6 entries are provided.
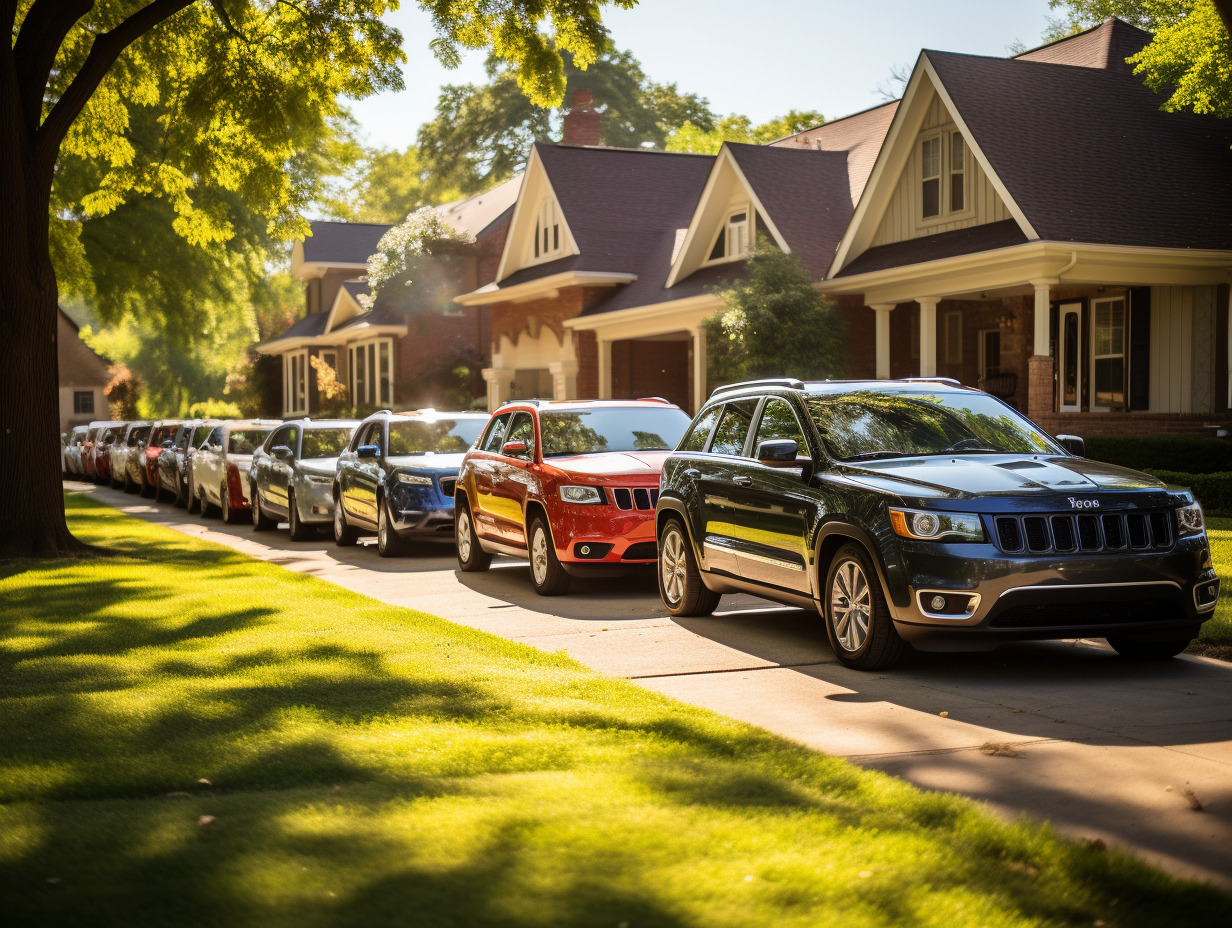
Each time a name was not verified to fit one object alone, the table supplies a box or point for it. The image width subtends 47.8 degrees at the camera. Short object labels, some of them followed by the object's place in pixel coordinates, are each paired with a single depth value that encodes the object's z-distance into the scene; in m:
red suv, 12.23
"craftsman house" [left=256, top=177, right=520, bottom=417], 44.34
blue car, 16.28
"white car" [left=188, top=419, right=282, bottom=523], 22.33
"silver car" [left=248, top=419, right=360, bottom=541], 19.08
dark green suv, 7.74
